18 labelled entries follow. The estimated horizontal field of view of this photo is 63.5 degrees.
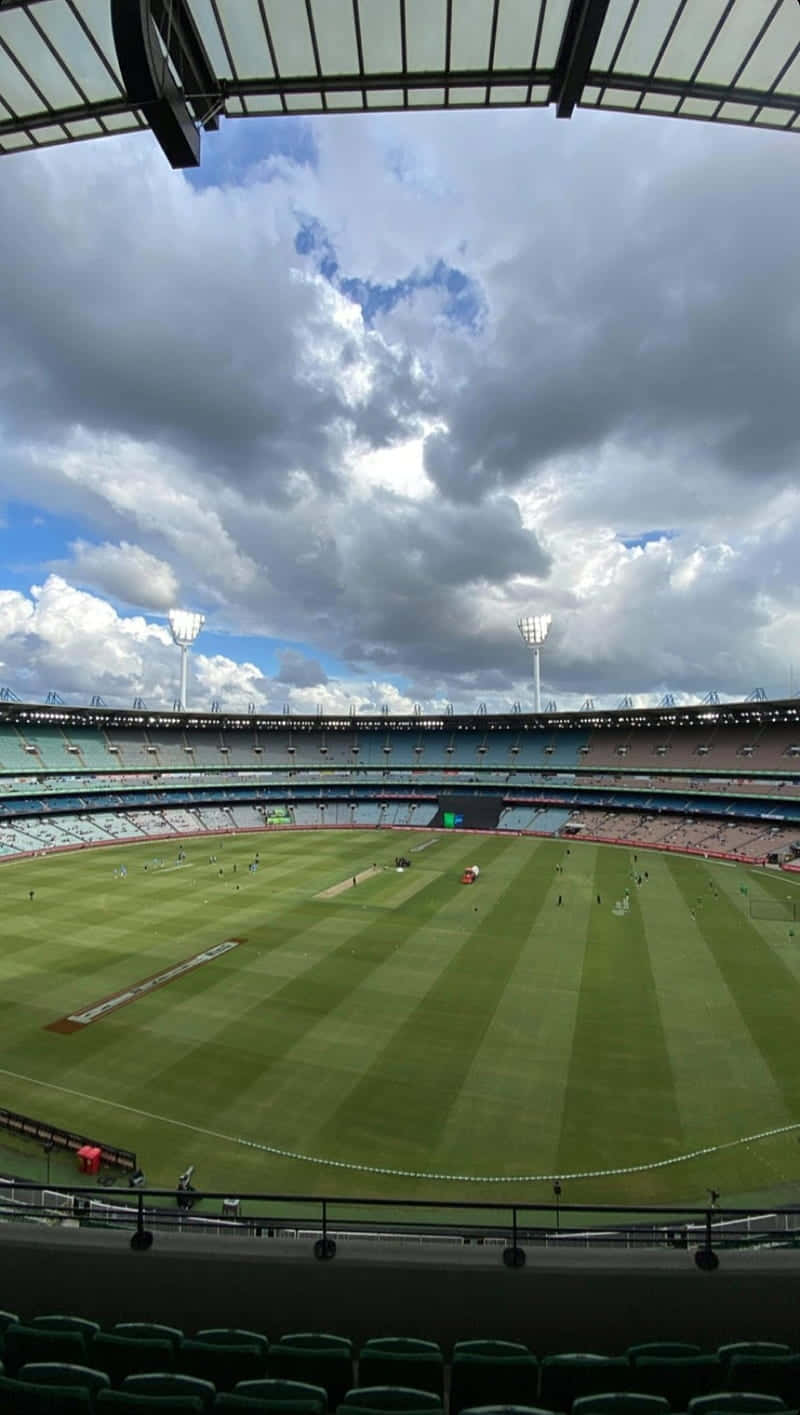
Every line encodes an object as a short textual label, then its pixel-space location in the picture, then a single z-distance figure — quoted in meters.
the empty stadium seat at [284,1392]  4.20
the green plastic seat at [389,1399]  4.16
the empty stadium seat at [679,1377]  4.66
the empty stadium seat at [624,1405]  3.99
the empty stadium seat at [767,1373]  4.58
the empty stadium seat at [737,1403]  4.00
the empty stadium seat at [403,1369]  4.74
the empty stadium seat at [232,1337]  5.13
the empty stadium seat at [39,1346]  4.78
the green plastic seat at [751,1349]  4.97
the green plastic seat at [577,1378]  4.70
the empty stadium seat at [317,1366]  4.80
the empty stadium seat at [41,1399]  3.93
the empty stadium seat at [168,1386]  4.27
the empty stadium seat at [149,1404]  3.91
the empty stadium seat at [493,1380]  4.58
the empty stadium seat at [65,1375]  4.38
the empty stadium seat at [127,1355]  4.89
